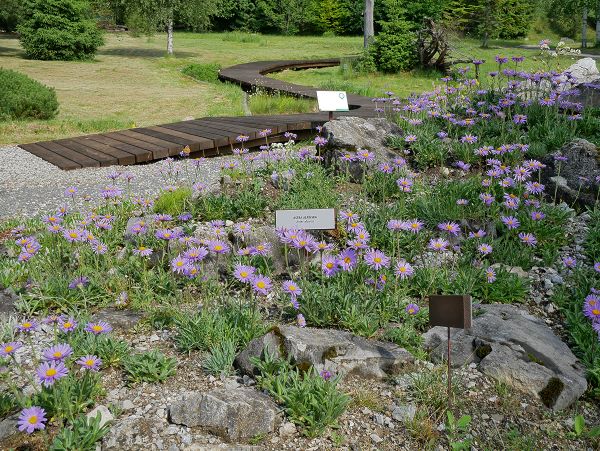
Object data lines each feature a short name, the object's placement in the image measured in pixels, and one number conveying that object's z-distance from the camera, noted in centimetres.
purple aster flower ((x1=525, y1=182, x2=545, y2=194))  414
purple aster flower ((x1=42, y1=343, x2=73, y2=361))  212
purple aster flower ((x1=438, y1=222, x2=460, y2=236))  337
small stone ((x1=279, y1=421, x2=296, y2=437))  241
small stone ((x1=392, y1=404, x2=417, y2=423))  255
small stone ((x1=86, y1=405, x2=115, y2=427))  239
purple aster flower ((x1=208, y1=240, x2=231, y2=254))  304
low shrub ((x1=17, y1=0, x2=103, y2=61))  2164
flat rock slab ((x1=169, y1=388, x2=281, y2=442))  237
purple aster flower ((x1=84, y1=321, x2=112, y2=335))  240
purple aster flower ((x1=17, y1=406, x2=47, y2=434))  202
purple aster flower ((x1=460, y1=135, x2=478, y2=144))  488
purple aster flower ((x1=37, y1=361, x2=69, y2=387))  207
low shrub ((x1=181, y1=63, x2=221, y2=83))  1814
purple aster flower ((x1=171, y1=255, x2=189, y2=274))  306
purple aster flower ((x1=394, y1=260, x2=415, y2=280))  302
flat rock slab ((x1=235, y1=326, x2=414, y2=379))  272
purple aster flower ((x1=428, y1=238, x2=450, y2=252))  328
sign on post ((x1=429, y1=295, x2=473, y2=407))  237
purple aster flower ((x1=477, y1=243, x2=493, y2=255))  354
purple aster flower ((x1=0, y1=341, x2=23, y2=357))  219
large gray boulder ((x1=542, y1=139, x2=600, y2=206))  500
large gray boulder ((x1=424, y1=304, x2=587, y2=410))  273
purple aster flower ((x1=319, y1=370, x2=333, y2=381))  246
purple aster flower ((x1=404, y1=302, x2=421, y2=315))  299
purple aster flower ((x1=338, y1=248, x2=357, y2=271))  296
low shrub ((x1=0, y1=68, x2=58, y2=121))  1107
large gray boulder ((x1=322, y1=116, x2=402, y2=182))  566
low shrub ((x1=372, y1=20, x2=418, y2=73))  1709
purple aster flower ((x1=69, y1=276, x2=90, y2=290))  316
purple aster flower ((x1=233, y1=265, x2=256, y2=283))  277
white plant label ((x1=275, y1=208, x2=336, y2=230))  320
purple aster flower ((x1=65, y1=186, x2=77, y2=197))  397
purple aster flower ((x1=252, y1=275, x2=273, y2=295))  272
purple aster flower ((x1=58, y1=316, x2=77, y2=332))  244
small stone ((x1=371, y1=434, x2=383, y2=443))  244
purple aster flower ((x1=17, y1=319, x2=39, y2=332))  243
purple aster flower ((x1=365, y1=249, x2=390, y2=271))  295
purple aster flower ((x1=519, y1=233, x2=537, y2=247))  371
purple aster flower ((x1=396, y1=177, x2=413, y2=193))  392
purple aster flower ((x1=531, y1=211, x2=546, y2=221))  386
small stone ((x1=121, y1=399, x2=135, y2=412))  253
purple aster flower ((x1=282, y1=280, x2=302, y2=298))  293
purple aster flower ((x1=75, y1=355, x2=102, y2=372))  224
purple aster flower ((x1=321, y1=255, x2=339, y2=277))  292
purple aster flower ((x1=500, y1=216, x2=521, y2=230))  378
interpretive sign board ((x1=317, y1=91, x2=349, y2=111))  579
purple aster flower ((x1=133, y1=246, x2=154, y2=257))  333
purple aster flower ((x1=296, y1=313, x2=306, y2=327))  296
